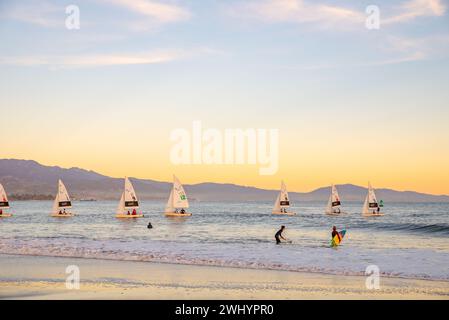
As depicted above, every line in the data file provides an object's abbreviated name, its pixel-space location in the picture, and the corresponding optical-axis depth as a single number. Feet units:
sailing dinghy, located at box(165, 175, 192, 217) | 276.62
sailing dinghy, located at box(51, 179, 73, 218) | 285.76
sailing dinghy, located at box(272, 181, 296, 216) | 320.23
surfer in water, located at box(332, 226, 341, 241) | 117.86
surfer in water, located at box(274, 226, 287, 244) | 126.24
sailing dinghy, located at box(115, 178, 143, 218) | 261.03
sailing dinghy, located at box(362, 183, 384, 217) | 311.27
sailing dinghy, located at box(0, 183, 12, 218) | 297.86
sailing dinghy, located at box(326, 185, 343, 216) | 321.79
